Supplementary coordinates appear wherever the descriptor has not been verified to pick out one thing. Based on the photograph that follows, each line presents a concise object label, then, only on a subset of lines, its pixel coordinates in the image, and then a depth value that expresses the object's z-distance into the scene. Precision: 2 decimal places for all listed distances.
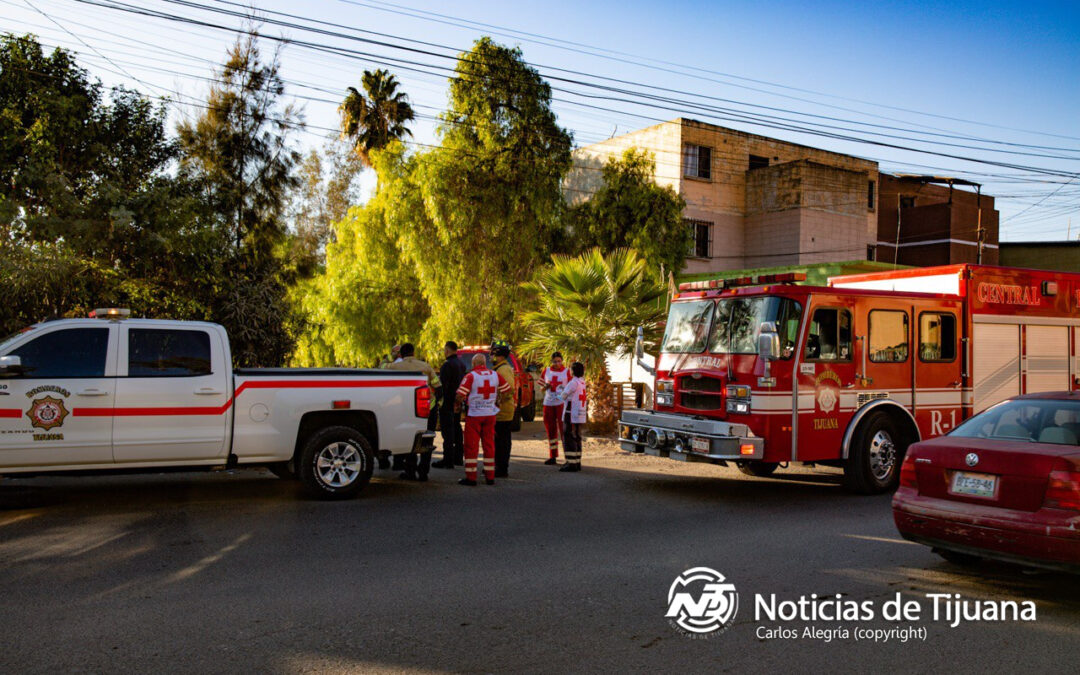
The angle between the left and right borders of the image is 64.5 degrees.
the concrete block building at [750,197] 34.06
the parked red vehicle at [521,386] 19.34
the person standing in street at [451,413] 12.48
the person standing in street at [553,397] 14.19
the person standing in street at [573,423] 12.93
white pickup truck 8.54
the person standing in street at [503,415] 11.99
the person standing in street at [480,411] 11.32
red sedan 5.64
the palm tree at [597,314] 17.31
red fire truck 10.02
